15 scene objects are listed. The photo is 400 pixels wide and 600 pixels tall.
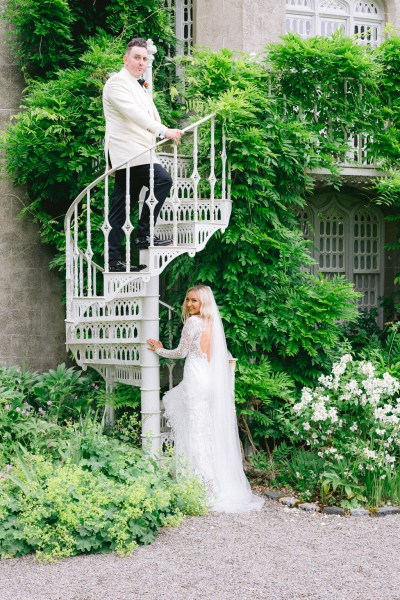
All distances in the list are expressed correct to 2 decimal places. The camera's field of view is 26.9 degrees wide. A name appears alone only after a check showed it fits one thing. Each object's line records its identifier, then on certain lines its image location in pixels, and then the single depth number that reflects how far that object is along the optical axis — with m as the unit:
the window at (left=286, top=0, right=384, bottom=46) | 10.19
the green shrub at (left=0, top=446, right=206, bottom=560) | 6.13
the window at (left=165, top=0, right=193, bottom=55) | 10.45
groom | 7.66
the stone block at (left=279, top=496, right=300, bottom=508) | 7.80
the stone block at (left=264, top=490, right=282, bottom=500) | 8.10
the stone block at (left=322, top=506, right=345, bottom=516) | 7.58
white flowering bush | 7.74
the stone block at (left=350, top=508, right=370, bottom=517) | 7.53
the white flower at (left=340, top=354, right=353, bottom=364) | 8.12
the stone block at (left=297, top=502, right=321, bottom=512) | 7.66
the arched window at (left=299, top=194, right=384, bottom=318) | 10.59
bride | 7.80
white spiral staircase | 7.75
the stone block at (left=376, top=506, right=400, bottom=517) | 7.57
